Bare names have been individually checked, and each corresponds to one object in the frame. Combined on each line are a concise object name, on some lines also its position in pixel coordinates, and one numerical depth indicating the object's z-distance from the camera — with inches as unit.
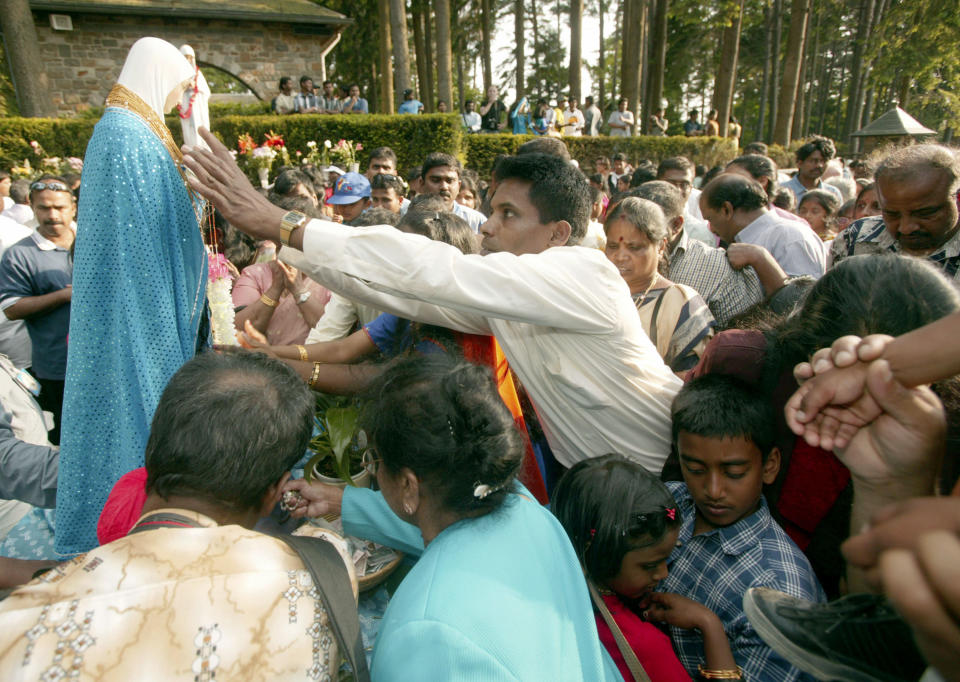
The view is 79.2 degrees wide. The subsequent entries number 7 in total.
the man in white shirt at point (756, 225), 158.7
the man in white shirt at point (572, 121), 711.1
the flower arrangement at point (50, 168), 358.6
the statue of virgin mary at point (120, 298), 74.5
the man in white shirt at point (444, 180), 205.8
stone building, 642.2
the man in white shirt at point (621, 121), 729.6
